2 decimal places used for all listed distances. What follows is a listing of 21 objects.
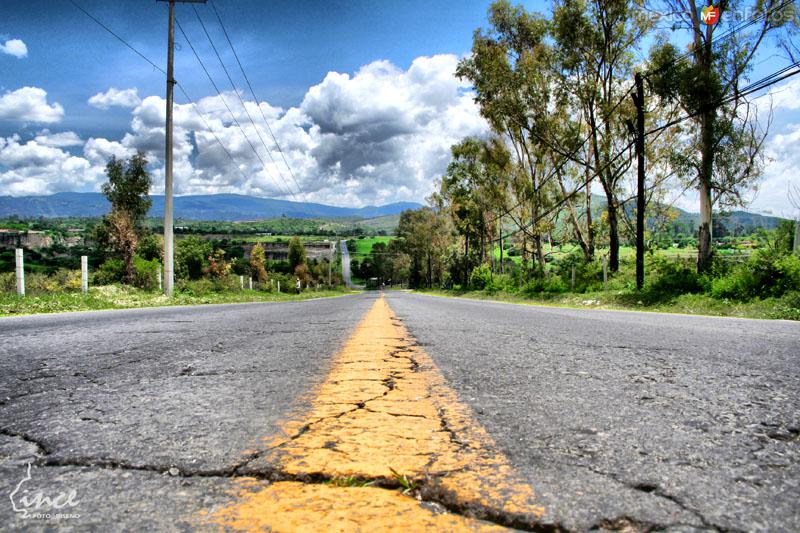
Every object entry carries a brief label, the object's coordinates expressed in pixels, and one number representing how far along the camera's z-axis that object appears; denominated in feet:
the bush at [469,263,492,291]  135.17
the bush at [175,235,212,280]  165.68
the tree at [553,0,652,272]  68.74
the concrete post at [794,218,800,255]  43.05
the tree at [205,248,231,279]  138.51
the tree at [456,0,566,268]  78.23
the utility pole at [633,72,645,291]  57.77
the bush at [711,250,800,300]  39.99
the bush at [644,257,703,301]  51.20
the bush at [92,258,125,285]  76.01
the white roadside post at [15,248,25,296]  42.39
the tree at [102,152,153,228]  96.94
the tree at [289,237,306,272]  268.21
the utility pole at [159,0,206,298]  59.93
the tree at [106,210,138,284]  85.05
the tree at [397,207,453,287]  208.74
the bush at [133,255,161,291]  84.38
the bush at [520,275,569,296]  77.30
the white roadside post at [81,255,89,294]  51.18
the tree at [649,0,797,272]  55.52
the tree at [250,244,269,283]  191.42
